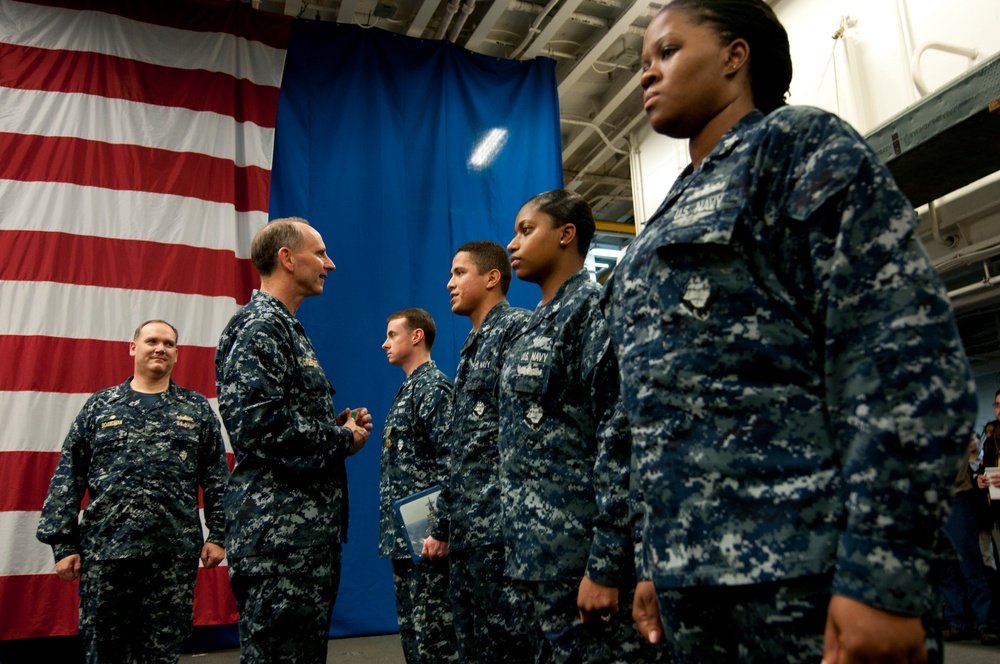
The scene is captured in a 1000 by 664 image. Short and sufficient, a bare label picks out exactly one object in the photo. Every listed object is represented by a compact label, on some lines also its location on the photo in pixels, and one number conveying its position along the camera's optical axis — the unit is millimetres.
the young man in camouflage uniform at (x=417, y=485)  2457
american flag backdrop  3809
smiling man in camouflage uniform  2580
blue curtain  4477
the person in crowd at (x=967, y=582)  3914
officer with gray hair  1717
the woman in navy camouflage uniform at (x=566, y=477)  1220
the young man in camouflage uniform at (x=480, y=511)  1862
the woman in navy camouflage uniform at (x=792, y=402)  655
